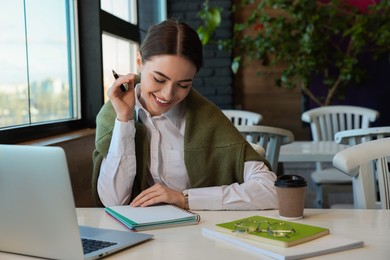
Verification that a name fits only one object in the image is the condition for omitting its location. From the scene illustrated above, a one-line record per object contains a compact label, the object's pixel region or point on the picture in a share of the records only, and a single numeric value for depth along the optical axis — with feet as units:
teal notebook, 4.20
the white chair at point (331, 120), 12.06
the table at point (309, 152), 8.71
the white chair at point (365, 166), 4.96
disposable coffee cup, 4.34
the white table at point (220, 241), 3.54
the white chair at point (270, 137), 8.54
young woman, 5.20
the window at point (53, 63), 6.59
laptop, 3.13
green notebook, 3.62
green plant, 13.91
